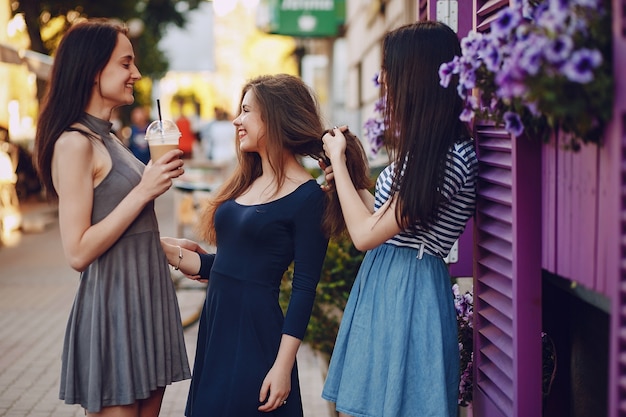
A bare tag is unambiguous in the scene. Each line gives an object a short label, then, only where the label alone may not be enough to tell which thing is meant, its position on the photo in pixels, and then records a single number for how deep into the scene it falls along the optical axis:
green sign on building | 16.84
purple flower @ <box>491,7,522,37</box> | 2.27
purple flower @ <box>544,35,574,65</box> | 2.01
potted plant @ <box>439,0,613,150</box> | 2.03
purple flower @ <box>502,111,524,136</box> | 2.51
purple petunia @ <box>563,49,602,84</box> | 1.99
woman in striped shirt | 2.99
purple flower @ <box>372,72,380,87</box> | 3.49
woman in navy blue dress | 3.20
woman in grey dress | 3.15
